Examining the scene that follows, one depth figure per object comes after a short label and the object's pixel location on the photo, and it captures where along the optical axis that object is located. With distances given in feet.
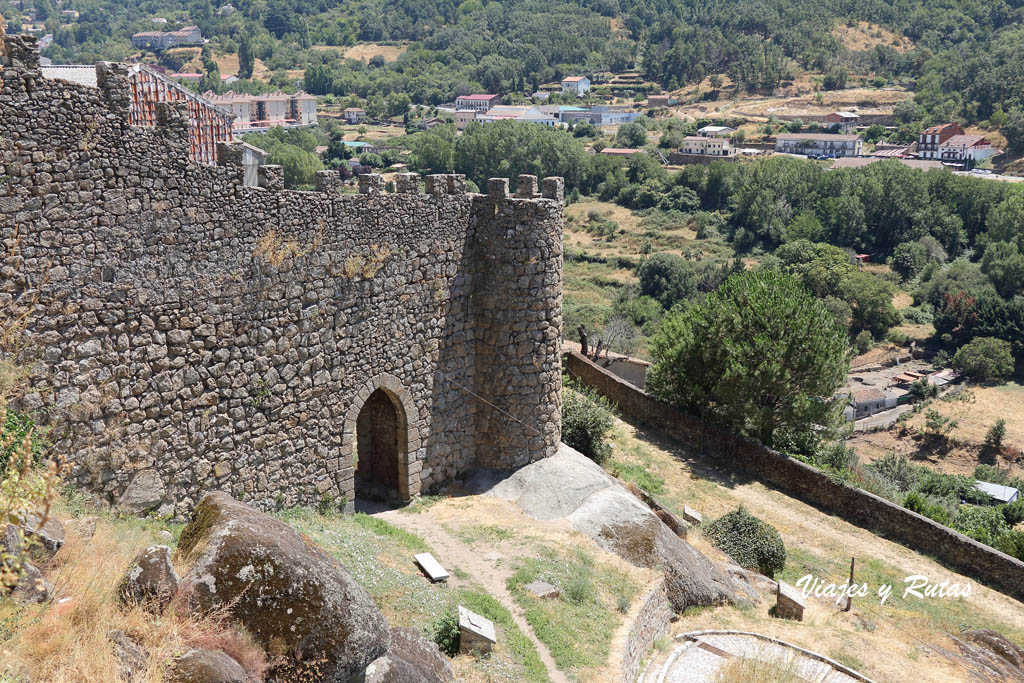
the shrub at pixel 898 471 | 122.32
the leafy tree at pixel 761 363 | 81.87
